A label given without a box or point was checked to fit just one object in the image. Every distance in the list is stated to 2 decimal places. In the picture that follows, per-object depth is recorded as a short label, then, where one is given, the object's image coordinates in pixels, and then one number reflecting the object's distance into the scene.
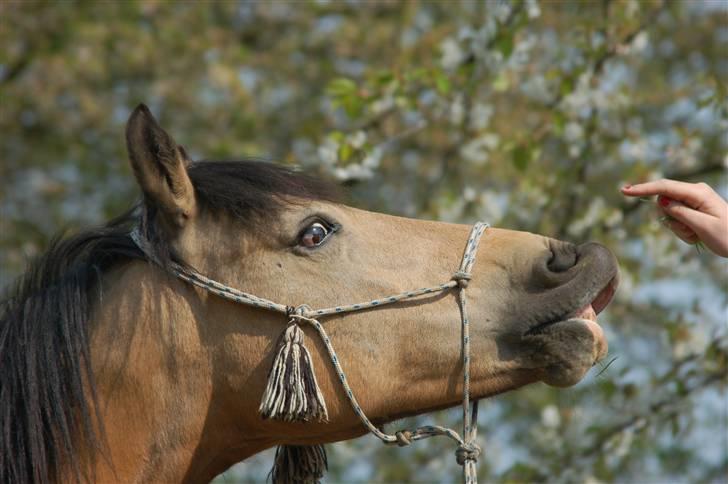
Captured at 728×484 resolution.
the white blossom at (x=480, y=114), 9.96
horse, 5.08
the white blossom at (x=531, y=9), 8.80
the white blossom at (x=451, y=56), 9.35
